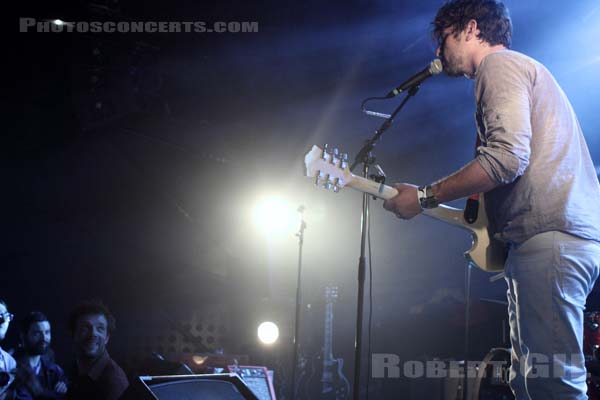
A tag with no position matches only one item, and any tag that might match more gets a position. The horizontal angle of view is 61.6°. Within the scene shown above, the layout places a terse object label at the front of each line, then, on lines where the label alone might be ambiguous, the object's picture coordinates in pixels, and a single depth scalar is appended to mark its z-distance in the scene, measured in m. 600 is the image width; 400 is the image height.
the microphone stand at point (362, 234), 2.92
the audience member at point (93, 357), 2.96
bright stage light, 7.06
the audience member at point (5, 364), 4.09
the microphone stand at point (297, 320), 5.64
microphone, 2.63
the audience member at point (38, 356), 4.88
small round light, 6.55
